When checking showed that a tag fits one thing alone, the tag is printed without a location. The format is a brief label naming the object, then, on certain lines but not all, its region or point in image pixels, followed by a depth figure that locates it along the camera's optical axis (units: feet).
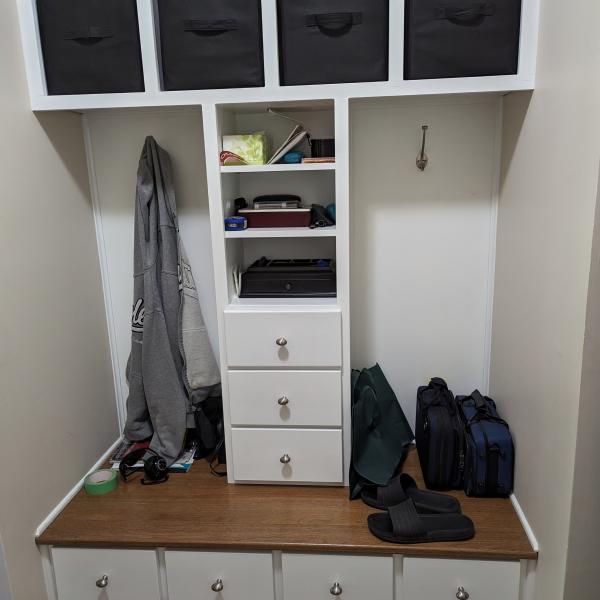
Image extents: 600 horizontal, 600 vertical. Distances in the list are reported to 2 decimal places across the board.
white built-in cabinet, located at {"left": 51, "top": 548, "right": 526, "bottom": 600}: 5.66
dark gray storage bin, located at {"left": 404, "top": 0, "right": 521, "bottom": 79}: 5.32
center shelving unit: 6.13
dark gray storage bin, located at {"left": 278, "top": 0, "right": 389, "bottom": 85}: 5.45
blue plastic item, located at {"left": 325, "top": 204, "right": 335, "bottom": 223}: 6.75
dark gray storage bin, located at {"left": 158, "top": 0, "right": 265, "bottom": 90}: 5.56
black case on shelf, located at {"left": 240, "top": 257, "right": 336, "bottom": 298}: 6.55
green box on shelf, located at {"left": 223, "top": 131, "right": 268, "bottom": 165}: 6.23
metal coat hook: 6.80
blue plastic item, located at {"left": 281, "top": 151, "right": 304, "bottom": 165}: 6.27
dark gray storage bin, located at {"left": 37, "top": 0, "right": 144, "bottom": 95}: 5.66
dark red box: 6.52
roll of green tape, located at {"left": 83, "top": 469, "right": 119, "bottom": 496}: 6.62
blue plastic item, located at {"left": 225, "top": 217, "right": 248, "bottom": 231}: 6.33
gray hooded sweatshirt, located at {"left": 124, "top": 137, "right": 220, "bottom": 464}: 6.89
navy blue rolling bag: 6.13
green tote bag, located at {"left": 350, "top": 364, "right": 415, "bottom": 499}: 6.57
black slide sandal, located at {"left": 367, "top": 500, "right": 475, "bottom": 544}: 5.69
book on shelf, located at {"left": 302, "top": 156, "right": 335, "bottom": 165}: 6.01
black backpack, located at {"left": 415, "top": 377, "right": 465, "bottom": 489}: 6.43
